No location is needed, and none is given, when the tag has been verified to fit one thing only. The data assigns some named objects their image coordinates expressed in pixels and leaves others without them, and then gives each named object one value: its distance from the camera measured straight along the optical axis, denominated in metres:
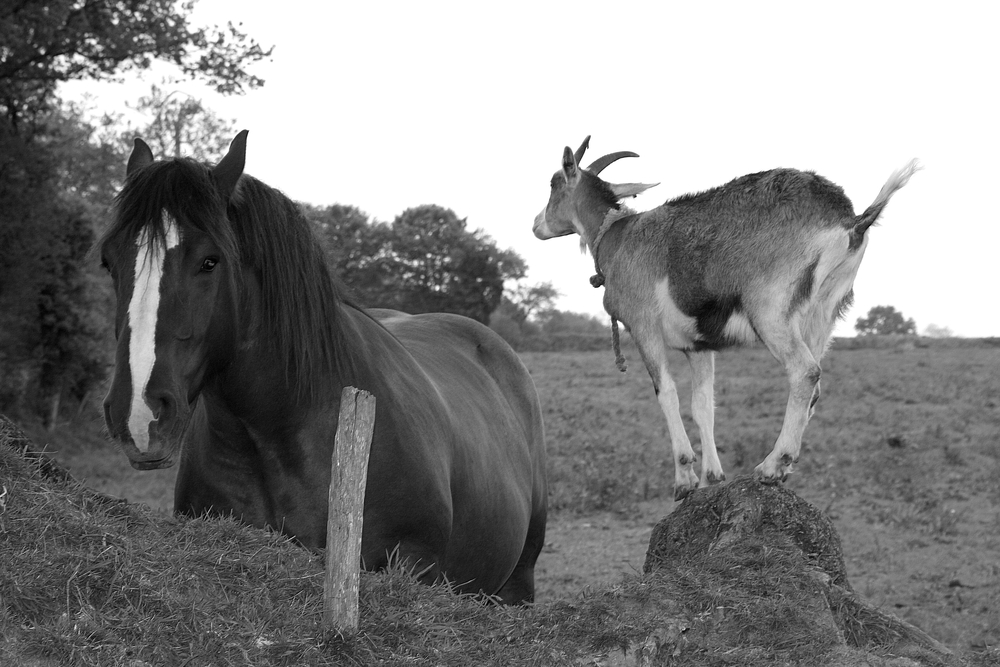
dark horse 3.89
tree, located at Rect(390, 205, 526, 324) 40.91
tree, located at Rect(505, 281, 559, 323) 48.69
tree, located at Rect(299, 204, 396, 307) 41.25
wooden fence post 3.79
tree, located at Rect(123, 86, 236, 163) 31.06
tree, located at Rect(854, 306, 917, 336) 37.01
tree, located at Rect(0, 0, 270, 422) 15.90
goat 4.69
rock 4.73
